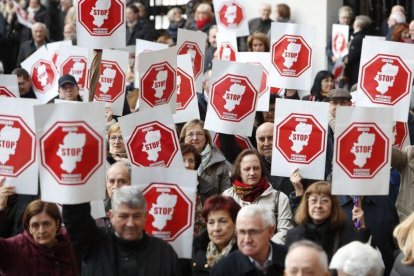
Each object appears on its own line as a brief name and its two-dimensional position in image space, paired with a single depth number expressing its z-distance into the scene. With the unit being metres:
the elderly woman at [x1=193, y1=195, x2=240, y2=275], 15.38
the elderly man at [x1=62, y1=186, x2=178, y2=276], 14.88
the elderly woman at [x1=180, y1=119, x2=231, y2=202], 19.21
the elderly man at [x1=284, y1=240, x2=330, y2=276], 13.11
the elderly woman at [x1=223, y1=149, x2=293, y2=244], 17.57
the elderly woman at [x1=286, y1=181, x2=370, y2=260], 16.16
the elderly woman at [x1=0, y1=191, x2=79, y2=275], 15.63
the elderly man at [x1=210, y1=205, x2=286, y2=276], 14.53
